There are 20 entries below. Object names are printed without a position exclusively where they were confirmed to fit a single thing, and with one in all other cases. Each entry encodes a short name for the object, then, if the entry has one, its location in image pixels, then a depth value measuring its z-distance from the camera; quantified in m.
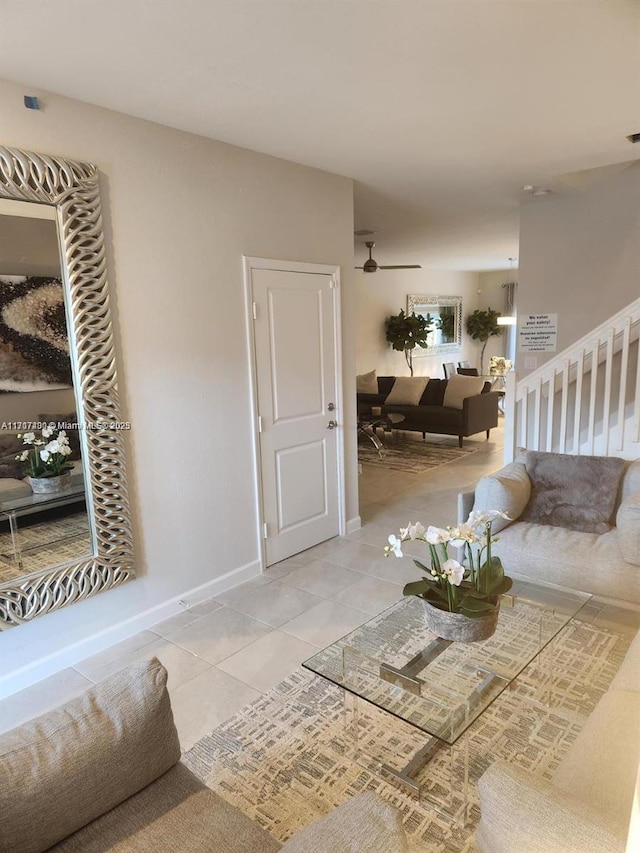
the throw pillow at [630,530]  2.69
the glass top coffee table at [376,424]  7.17
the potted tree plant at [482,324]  11.16
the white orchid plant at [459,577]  1.94
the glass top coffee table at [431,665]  1.79
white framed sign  4.99
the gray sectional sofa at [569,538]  2.72
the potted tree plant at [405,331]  9.34
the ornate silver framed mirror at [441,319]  10.20
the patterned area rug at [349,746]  1.82
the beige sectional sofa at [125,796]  1.13
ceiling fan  5.86
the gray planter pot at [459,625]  1.97
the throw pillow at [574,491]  3.10
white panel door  3.55
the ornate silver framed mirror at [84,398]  2.38
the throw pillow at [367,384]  8.40
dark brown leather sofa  7.25
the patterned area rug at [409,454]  6.46
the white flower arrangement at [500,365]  10.30
